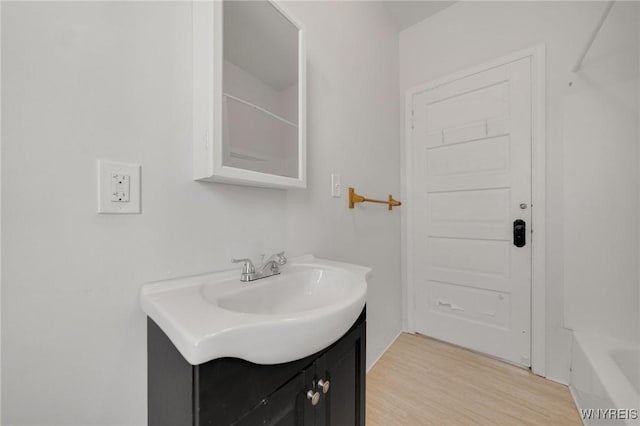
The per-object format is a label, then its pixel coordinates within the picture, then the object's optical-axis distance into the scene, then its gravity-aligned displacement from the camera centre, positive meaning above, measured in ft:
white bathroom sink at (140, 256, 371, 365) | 1.40 -0.74
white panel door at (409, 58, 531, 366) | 5.10 +0.06
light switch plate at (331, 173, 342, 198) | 4.21 +0.46
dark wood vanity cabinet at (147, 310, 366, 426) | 1.45 -1.28
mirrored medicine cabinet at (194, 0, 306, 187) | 2.31 +1.36
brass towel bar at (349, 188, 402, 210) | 4.56 +0.25
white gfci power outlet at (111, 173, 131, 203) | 1.95 +0.20
